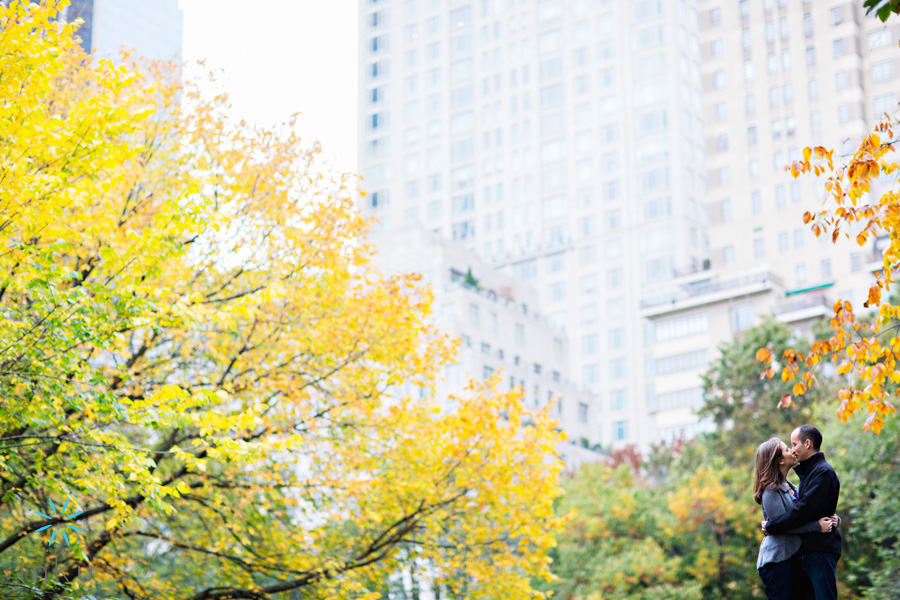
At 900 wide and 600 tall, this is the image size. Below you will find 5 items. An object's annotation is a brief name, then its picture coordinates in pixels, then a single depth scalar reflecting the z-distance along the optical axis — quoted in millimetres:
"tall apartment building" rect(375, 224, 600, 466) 87375
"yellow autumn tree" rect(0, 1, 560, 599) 15344
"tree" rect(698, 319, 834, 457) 46719
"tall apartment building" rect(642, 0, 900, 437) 95000
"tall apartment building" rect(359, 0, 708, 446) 121562
